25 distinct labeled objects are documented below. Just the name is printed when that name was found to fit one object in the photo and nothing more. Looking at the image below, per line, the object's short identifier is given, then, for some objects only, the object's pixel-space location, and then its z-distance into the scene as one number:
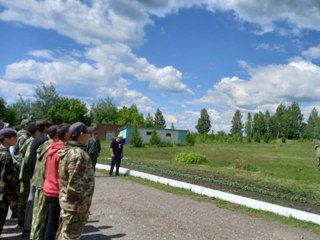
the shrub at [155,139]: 34.18
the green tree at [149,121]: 61.45
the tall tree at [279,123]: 65.78
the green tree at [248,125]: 71.23
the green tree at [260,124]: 68.23
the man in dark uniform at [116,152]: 11.22
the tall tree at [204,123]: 68.87
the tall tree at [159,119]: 70.46
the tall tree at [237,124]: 73.84
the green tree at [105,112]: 68.87
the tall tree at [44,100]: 56.58
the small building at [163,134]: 38.72
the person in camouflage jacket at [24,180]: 4.66
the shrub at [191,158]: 17.28
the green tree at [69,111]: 50.15
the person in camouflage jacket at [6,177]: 3.69
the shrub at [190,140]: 38.74
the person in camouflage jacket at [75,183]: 3.16
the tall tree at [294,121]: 66.30
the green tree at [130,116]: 62.79
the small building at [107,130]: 50.32
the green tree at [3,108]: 47.63
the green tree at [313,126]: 58.85
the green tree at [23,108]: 57.93
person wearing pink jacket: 3.43
